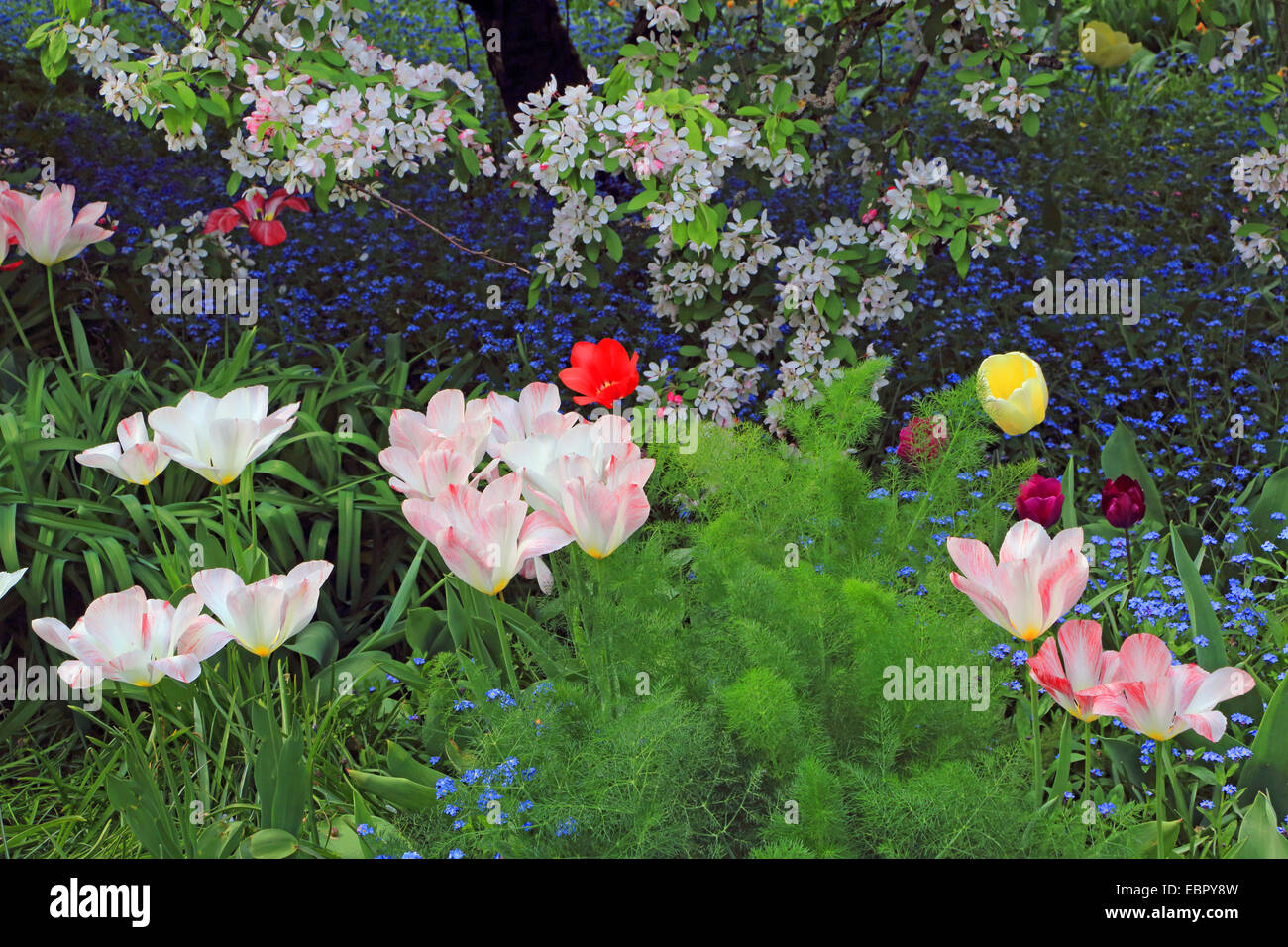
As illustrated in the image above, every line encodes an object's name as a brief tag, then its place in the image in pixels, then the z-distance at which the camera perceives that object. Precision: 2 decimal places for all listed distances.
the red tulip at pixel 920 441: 2.43
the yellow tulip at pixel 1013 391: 2.39
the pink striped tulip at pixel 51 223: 2.69
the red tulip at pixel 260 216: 3.46
